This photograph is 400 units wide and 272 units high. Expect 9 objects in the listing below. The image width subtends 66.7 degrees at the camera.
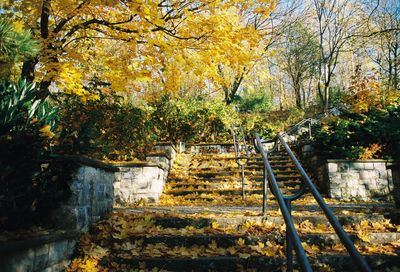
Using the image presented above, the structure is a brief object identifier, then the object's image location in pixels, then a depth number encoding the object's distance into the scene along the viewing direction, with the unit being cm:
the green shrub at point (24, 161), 260
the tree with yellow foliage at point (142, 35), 504
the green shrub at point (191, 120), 986
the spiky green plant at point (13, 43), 244
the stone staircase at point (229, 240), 288
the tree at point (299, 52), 2139
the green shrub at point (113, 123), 710
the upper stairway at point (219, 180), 670
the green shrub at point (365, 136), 727
